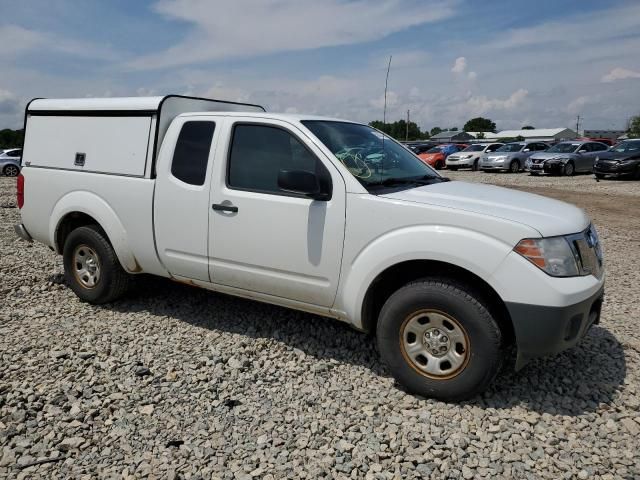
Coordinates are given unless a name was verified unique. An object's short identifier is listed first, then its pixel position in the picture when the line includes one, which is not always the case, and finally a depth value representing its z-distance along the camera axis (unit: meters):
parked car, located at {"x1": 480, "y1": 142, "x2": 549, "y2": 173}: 24.41
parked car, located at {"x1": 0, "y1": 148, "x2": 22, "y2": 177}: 23.48
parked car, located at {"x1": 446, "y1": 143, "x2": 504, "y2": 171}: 26.80
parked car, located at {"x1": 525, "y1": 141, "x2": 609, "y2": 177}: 21.48
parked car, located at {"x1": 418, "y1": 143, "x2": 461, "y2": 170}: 28.64
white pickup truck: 3.00
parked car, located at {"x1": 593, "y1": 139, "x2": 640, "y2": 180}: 19.00
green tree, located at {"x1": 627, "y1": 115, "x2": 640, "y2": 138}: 88.53
